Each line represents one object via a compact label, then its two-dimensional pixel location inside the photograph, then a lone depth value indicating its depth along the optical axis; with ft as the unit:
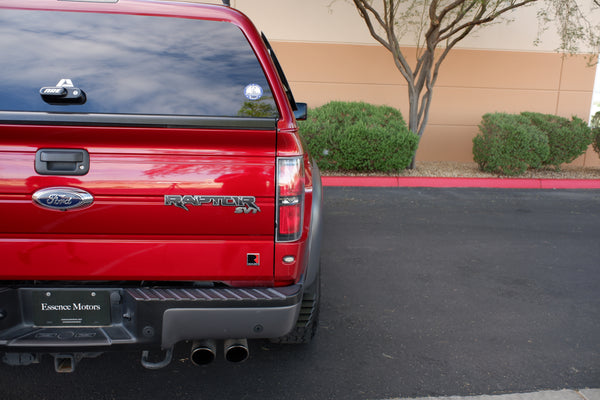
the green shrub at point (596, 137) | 34.32
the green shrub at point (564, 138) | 32.71
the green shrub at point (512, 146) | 31.01
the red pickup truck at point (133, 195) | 6.49
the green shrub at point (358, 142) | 29.63
